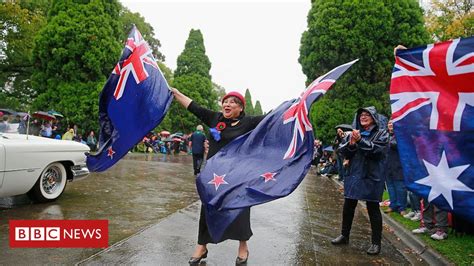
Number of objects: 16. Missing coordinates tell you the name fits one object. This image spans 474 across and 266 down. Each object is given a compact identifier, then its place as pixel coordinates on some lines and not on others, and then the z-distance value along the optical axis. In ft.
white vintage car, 18.70
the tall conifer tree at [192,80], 126.72
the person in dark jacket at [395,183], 22.97
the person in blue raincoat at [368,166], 15.46
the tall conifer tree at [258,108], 310.16
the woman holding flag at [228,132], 12.96
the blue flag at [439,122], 10.79
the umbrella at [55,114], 65.12
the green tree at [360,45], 59.11
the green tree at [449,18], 64.34
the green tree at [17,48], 81.05
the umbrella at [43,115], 59.70
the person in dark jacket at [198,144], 41.45
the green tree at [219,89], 261.44
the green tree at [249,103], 275.45
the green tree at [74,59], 74.02
